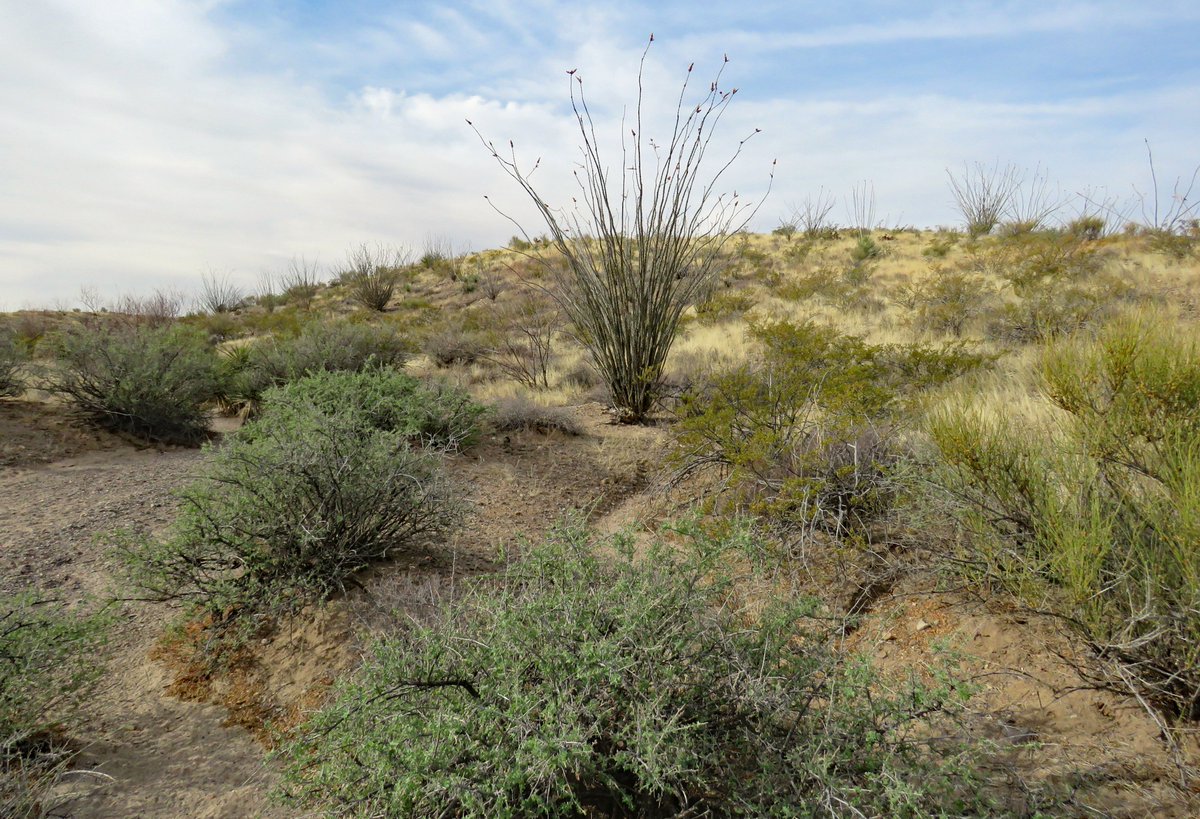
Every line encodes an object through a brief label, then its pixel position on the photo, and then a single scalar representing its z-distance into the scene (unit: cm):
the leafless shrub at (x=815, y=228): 2961
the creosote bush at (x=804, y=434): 436
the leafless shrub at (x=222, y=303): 2514
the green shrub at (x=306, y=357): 1045
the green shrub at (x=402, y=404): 664
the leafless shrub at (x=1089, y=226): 2148
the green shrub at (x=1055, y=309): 1007
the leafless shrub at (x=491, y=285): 2252
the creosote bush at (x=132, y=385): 834
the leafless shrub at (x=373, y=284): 2409
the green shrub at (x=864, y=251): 2389
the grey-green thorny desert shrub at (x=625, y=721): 196
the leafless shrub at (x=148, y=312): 1562
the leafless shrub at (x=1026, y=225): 2292
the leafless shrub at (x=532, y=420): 761
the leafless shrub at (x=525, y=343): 1163
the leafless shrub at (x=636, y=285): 766
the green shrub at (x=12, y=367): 866
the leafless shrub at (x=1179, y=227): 1657
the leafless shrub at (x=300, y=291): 2733
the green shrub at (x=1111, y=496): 262
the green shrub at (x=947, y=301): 1235
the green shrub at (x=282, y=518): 386
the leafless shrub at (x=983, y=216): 2645
